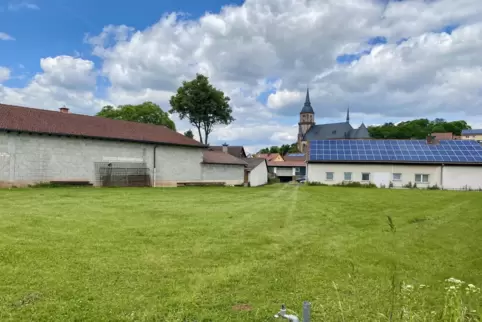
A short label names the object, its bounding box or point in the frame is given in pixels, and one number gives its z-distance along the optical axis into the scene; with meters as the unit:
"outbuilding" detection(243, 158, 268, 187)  37.23
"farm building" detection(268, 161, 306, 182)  58.88
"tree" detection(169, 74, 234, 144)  44.91
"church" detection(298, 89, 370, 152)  81.78
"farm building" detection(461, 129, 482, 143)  113.38
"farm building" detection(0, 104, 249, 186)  20.33
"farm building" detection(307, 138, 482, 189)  29.78
